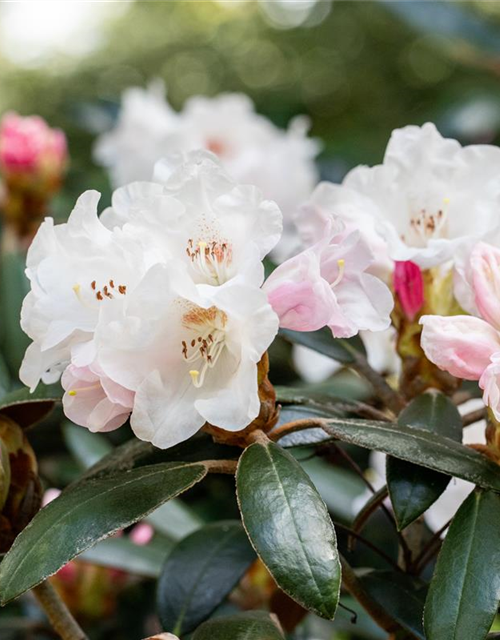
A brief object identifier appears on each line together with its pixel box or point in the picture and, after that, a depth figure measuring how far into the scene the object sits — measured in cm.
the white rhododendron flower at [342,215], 76
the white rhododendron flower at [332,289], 66
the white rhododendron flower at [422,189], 76
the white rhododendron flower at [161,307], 64
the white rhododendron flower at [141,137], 141
